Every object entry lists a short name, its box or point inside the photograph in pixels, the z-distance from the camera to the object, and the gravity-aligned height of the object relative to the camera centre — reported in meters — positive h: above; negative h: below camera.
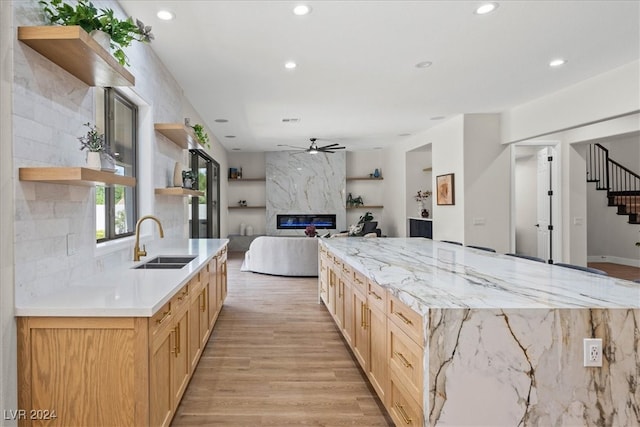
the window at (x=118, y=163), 2.80 +0.47
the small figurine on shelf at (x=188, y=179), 4.27 +0.43
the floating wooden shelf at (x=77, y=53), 1.69 +0.82
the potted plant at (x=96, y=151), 2.04 +0.37
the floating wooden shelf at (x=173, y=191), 3.67 +0.25
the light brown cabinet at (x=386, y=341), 1.69 -0.76
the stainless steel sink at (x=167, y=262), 3.15 -0.42
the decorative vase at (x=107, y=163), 2.09 +0.31
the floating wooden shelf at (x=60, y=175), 1.68 +0.19
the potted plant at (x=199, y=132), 4.57 +1.04
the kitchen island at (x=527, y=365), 1.50 -0.63
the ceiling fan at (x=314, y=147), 8.02 +1.48
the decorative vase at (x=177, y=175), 4.06 +0.45
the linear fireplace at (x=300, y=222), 10.41 -0.21
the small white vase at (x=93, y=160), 2.03 +0.31
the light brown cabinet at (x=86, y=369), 1.61 -0.68
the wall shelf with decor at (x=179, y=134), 3.63 +0.86
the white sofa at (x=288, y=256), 6.64 -0.76
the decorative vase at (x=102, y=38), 1.98 +0.97
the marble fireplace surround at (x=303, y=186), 10.38 +0.80
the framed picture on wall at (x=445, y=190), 6.56 +0.44
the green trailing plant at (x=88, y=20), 1.88 +1.06
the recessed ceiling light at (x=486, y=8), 2.84 +1.61
